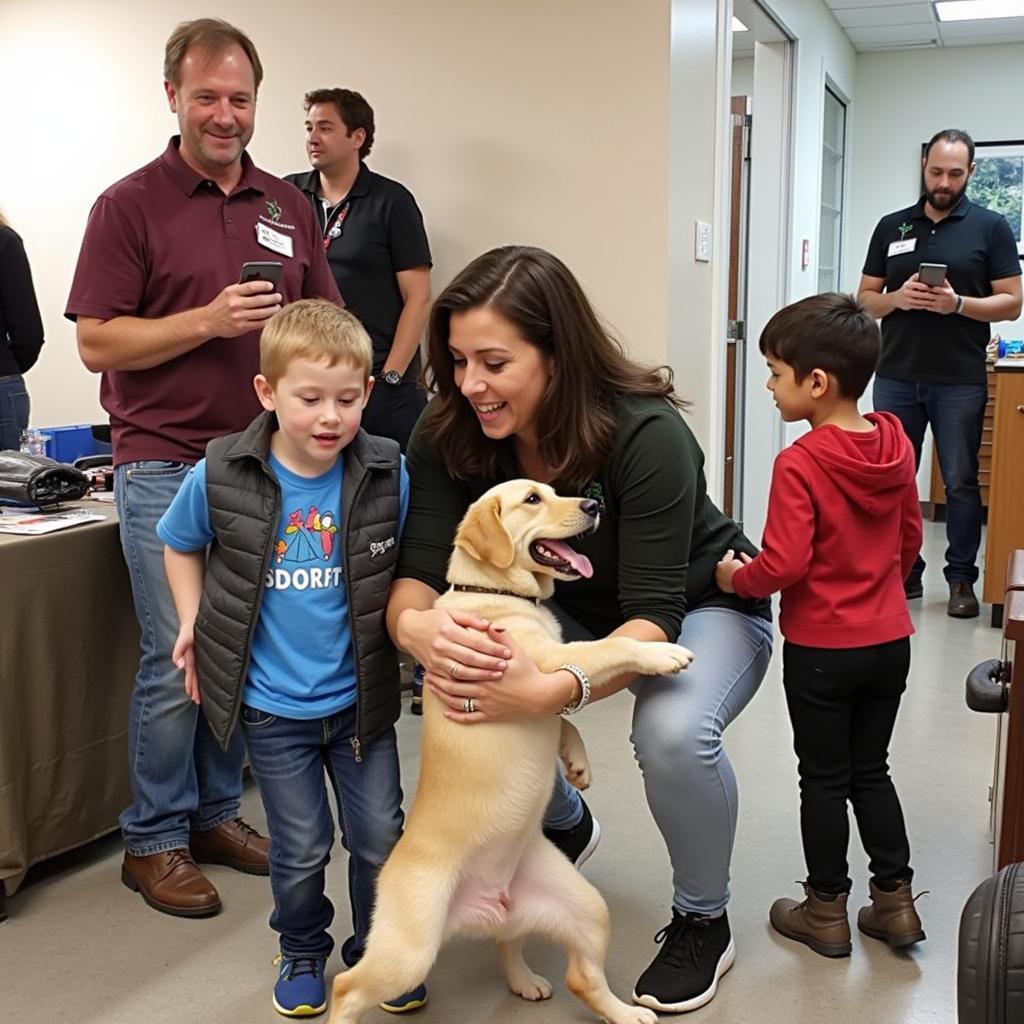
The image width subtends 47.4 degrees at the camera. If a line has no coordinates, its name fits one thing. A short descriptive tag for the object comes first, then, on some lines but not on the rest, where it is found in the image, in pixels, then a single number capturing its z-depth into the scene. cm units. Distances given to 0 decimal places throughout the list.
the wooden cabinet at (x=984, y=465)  599
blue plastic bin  342
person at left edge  325
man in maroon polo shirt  211
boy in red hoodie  193
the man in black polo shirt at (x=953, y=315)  420
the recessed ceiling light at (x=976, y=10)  578
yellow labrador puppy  162
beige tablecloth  214
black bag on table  238
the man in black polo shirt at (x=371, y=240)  349
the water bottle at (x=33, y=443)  316
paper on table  219
